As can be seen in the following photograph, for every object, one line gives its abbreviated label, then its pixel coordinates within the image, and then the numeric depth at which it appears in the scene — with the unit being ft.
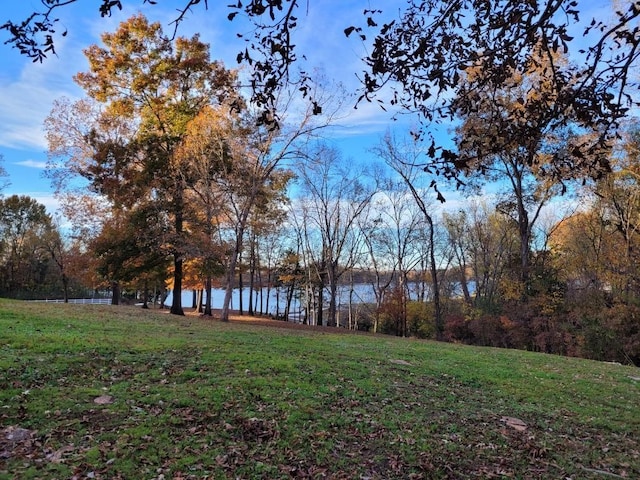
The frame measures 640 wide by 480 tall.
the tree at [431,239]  79.51
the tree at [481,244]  106.32
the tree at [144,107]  65.36
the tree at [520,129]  11.05
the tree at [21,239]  142.41
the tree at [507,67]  10.45
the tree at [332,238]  95.04
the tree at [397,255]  102.27
